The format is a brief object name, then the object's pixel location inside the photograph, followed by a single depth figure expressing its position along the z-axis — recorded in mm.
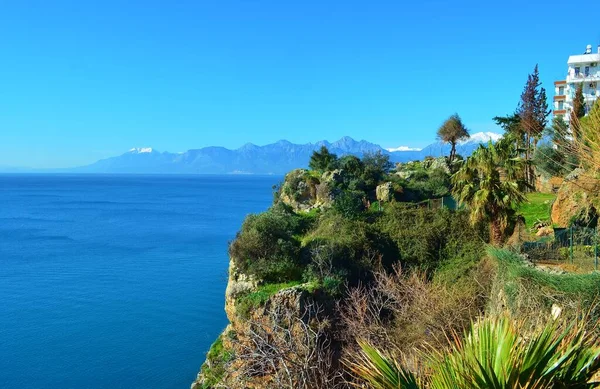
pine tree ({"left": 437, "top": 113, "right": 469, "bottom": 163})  41594
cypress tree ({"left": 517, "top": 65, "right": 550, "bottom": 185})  41531
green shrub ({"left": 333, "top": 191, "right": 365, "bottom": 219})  23797
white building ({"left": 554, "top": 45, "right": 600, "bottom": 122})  56312
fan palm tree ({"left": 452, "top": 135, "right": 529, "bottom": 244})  17250
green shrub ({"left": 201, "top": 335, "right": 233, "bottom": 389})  17078
